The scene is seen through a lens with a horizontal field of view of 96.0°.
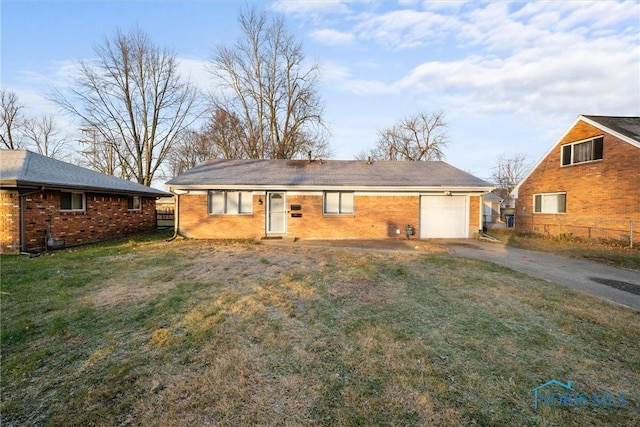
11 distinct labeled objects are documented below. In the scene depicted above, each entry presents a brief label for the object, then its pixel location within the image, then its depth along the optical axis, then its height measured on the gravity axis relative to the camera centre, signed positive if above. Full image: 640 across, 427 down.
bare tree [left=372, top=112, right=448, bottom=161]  32.16 +7.61
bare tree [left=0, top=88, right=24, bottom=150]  27.77 +8.69
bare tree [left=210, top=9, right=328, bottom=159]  26.06 +9.01
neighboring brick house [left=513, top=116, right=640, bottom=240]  12.39 +1.24
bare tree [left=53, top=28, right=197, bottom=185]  24.09 +7.86
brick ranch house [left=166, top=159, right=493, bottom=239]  13.19 +0.11
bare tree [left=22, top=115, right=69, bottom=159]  31.48 +7.55
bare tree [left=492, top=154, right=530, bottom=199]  45.84 +5.48
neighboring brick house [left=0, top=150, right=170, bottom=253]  9.62 +0.18
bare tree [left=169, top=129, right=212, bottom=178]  31.17 +6.26
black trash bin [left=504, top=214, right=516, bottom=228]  24.82 -1.11
